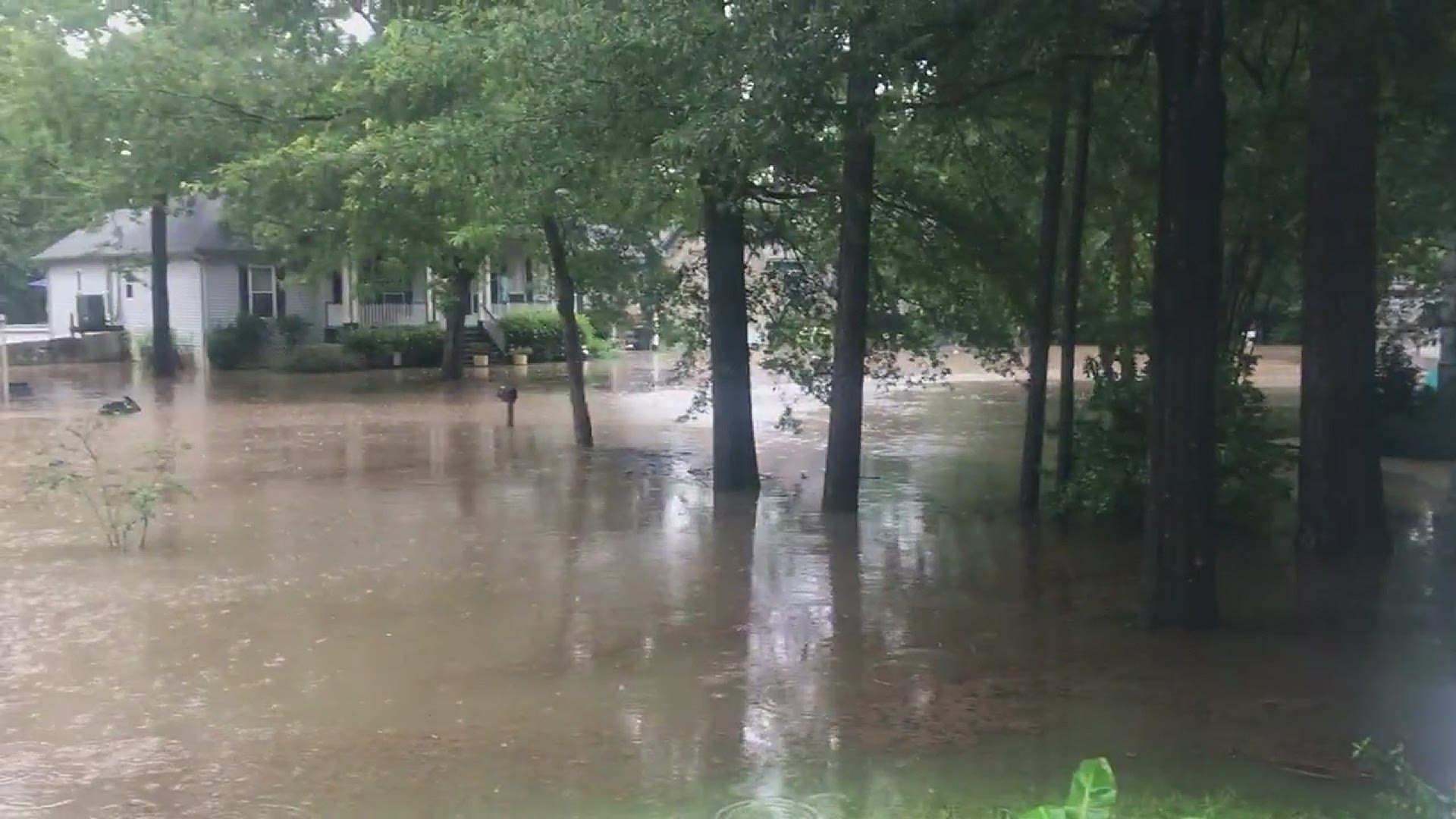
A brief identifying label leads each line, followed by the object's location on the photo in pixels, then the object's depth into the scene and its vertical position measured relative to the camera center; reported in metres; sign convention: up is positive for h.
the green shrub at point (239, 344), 40.12 -1.03
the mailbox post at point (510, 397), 24.23 -1.48
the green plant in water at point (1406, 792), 3.99 -1.37
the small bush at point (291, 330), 41.38 -0.65
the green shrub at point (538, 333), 44.59 -0.75
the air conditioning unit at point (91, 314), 44.75 -0.25
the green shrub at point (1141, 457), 13.52 -1.37
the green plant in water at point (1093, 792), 4.16 -1.40
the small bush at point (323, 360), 39.38 -1.44
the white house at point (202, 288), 41.56 +0.57
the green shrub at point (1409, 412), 19.25 -1.35
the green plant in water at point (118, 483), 12.84 -2.01
